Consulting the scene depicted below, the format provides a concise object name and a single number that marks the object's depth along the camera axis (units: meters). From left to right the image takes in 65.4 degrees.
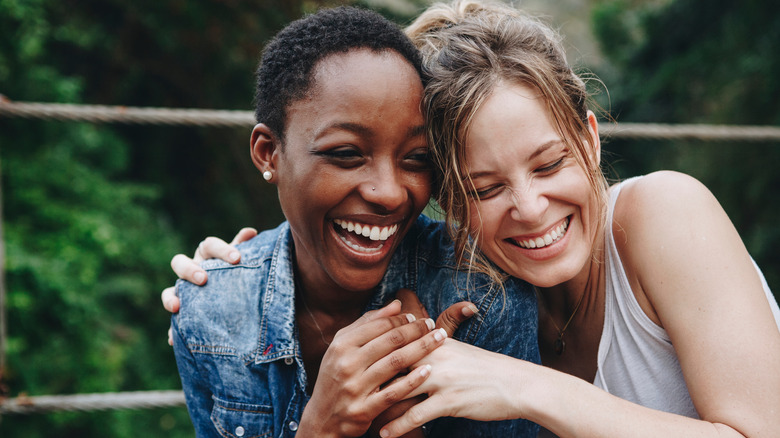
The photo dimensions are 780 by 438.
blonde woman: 1.42
